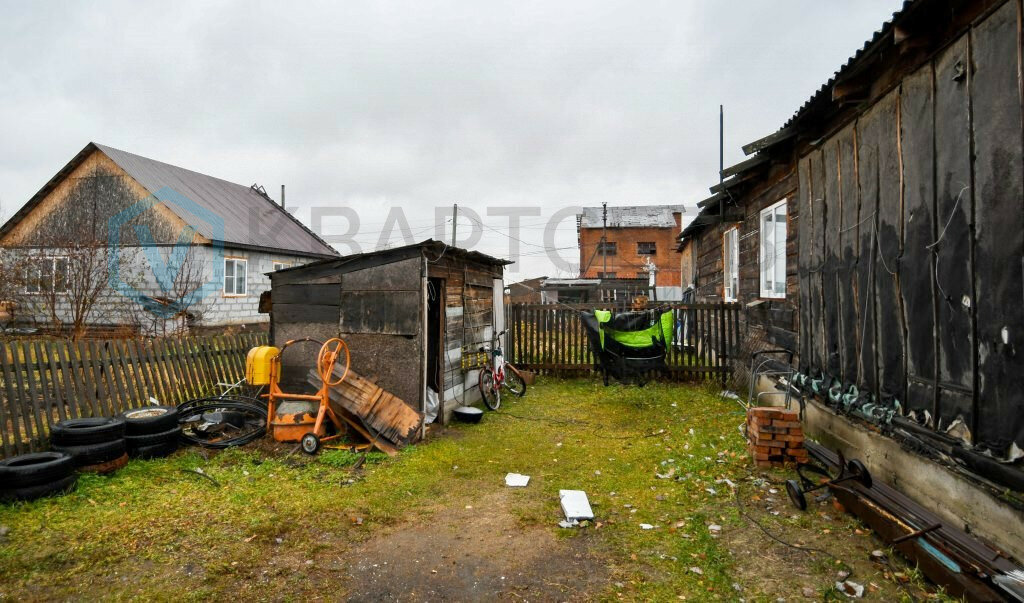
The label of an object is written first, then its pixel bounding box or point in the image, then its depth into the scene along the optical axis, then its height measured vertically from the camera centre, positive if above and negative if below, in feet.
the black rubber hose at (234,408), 21.17 -4.69
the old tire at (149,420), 18.42 -4.24
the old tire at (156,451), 18.33 -5.37
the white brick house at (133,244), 47.70 +6.59
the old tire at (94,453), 16.35 -4.83
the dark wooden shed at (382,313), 21.88 -0.29
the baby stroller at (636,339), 32.78 -2.21
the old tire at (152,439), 18.30 -4.93
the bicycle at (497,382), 28.43 -4.60
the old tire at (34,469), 14.16 -4.72
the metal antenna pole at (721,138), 37.93 +12.76
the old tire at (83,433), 16.46 -4.18
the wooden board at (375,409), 20.21 -4.23
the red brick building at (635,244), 126.62 +15.70
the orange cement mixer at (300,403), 19.83 -4.16
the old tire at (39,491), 14.16 -5.32
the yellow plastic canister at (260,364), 21.26 -2.46
